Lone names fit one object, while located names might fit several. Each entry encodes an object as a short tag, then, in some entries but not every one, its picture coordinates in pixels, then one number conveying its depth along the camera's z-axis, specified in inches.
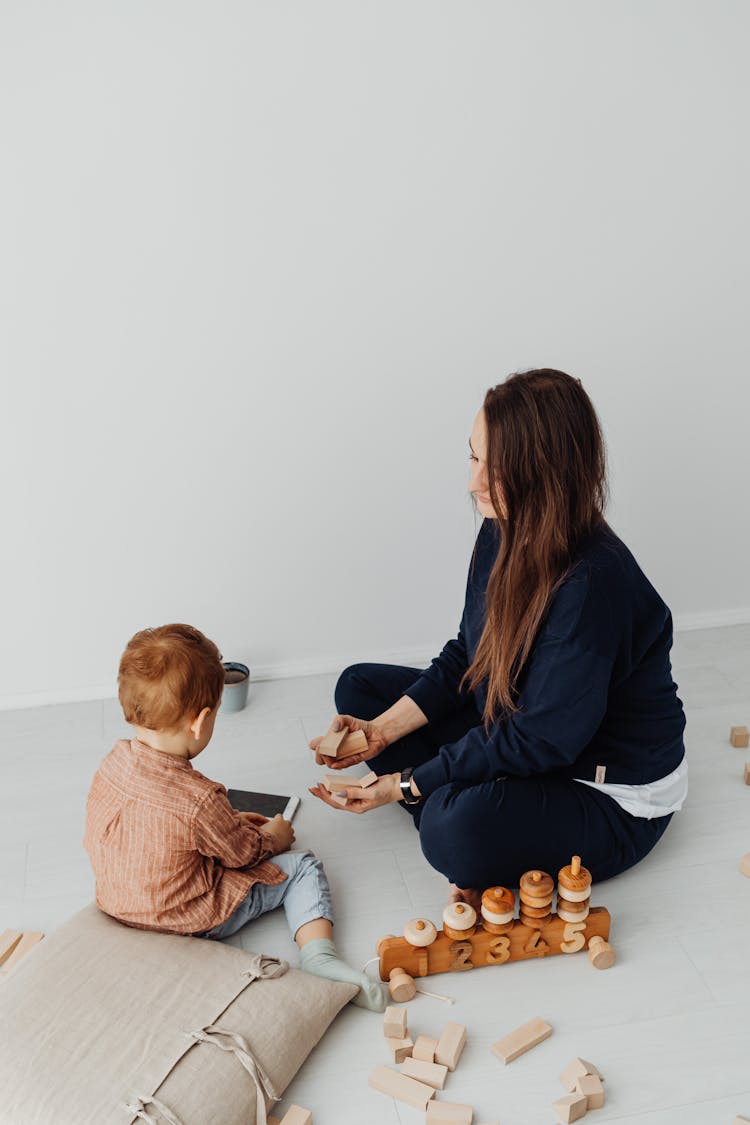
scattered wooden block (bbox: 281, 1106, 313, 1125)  60.5
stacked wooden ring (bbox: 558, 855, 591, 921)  70.6
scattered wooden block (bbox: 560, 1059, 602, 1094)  62.2
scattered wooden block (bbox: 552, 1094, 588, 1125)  59.5
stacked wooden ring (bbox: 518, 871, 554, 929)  70.9
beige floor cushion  58.4
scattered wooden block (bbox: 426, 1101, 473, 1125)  59.9
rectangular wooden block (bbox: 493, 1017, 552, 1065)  64.2
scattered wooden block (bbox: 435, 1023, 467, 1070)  64.0
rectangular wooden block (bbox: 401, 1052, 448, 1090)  63.1
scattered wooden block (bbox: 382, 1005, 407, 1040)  65.7
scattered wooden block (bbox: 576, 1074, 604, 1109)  60.7
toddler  68.6
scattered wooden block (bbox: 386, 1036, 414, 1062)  64.5
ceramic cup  103.7
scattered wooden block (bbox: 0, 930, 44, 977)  71.9
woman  70.2
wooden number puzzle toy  70.2
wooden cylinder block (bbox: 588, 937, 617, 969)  70.9
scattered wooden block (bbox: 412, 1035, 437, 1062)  64.3
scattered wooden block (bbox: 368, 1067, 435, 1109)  61.9
